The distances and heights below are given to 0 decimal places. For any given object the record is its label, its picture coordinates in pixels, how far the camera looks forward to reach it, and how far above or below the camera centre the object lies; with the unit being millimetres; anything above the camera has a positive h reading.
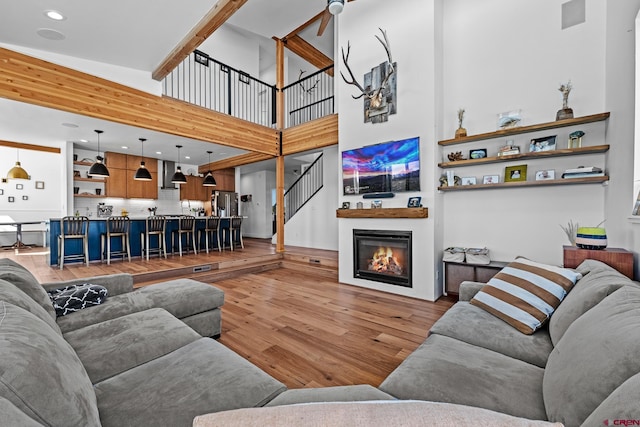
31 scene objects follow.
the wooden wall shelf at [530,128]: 2934 +962
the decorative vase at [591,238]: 2453 -254
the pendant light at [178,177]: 7215 +918
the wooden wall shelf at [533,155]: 2963 +643
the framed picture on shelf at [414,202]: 3984 +131
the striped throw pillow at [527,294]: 1725 -557
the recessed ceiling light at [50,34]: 3286 +2157
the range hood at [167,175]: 8695 +1191
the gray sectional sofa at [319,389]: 539 -696
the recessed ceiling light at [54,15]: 3002 +2163
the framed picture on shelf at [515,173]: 3490 +468
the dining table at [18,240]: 7575 -693
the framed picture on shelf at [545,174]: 3283 +419
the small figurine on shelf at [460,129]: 3850 +1137
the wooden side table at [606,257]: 2268 -401
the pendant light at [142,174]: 6660 +935
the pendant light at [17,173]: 6828 +1010
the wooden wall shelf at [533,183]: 2974 +317
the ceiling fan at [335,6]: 3389 +2496
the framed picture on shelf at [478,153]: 3752 +768
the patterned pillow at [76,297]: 1954 -603
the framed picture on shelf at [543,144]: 3275 +782
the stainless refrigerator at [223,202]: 9672 +372
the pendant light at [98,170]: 5875 +927
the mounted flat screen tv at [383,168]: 4039 +676
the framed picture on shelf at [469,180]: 3844 +419
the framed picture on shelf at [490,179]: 3682 +414
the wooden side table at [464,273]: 3502 -806
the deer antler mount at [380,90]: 4223 +1874
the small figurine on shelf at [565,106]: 3133 +1189
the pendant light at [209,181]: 7762 +884
